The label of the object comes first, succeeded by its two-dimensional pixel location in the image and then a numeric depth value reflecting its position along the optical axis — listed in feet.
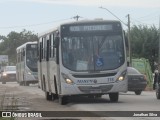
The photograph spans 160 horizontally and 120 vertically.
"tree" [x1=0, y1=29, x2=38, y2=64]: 389.60
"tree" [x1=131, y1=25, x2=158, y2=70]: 266.16
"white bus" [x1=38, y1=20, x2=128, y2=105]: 75.25
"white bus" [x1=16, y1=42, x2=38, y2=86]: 152.35
